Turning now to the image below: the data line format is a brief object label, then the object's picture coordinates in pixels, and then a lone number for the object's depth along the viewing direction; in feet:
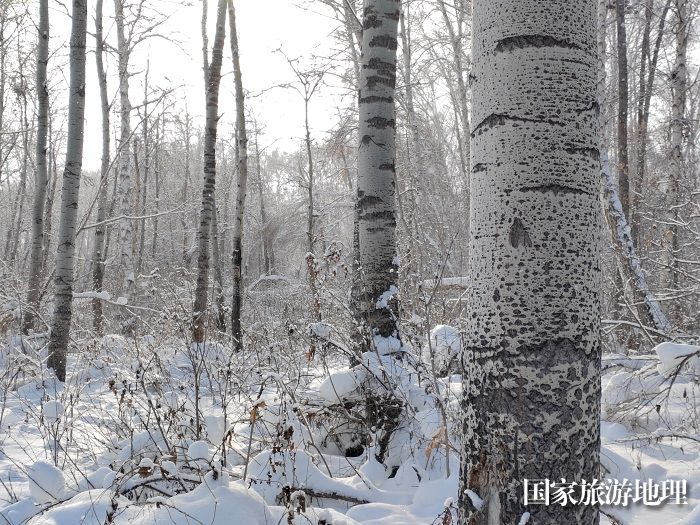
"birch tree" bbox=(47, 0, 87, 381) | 18.69
